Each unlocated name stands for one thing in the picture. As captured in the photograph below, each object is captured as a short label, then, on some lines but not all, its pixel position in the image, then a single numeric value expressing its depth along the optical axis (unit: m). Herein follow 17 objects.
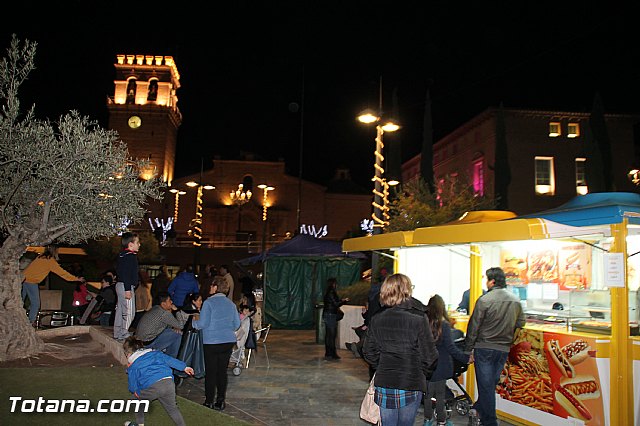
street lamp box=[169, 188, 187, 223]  47.97
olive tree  8.79
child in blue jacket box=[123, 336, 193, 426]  5.15
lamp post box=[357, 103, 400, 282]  12.30
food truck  5.70
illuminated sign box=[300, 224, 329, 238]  50.91
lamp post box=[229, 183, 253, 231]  35.40
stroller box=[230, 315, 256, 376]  9.43
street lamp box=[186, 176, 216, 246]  30.73
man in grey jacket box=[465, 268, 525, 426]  5.91
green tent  17.69
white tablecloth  12.94
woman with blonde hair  4.15
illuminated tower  51.31
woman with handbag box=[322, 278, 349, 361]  11.50
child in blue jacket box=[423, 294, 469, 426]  6.14
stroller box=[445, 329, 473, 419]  6.80
